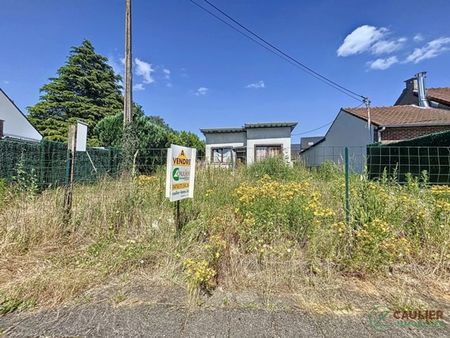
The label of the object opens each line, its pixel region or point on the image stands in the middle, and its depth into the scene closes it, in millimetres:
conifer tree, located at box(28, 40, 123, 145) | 23469
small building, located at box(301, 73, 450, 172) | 11898
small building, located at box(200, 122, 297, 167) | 16594
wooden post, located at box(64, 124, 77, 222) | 3678
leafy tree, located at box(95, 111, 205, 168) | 12085
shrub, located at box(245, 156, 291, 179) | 8148
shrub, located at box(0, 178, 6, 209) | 3922
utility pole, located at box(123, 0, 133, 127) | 9172
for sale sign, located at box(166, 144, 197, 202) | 3055
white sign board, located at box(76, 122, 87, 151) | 3973
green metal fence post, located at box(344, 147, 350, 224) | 3212
